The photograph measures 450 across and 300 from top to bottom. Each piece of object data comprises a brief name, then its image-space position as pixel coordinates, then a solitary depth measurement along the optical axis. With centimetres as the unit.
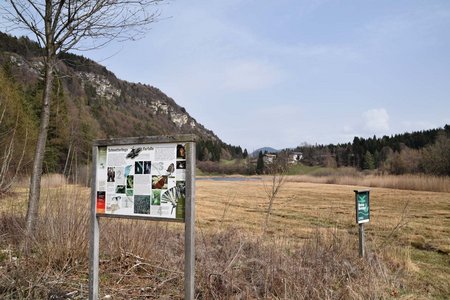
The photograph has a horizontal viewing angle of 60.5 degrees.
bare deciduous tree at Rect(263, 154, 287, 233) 790
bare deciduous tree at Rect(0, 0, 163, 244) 540
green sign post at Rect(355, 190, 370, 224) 673
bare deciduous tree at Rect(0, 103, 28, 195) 550
